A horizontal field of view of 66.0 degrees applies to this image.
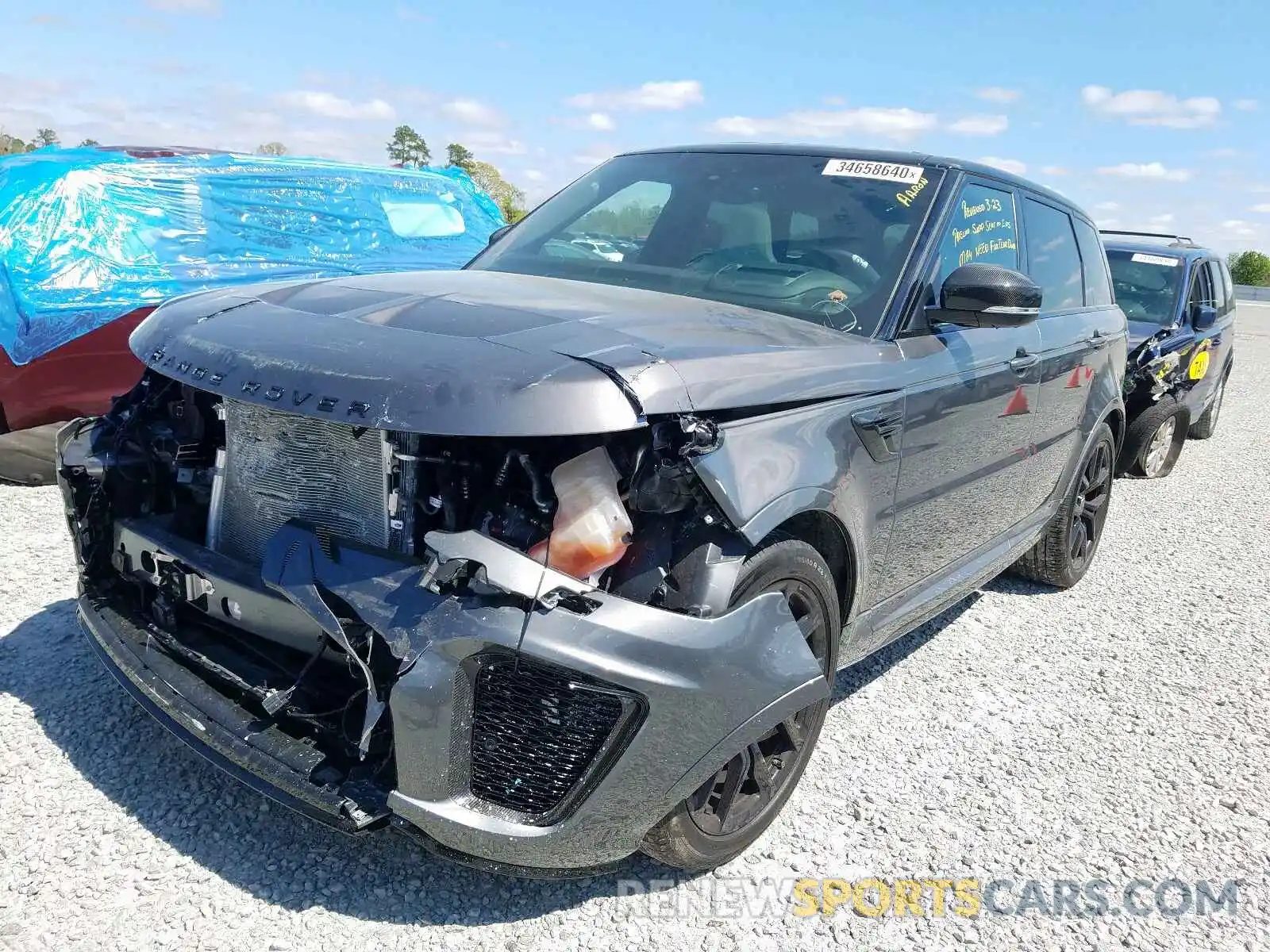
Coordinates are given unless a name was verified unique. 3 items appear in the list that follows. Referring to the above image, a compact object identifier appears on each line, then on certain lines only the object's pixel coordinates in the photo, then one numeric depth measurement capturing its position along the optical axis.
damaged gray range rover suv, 2.00
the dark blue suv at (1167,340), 7.54
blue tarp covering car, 5.13
